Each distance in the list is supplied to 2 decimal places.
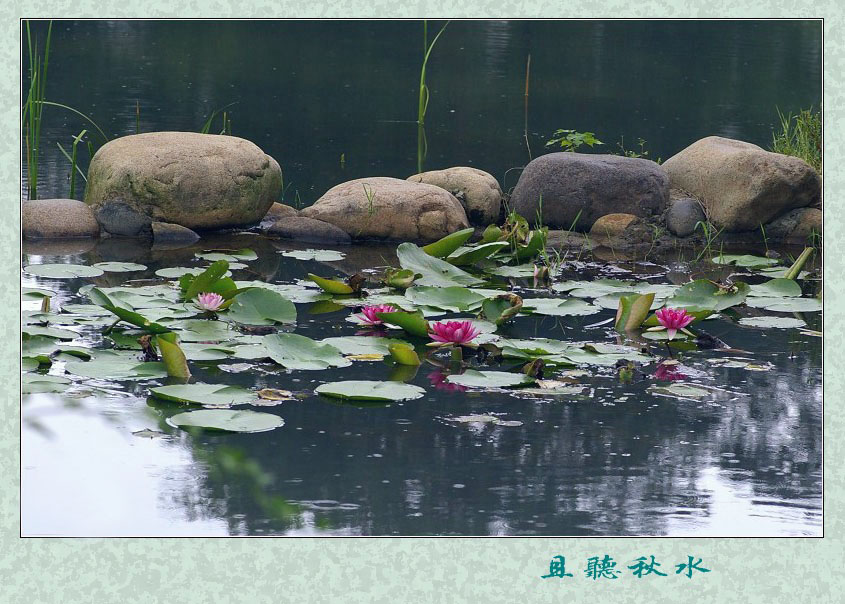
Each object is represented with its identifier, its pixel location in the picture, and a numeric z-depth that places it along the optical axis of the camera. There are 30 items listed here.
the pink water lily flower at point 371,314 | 8.70
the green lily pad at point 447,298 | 9.34
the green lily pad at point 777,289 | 10.25
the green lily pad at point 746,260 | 12.08
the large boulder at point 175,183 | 12.81
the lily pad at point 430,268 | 10.37
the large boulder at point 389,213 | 13.09
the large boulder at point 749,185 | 13.62
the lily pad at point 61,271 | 10.27
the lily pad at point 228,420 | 6.61
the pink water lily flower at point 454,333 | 8.13
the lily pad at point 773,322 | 9.45
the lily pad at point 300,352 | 7.73
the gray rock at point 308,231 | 12.98
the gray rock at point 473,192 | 14.09
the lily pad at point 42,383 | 7.18
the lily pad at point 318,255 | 11.66
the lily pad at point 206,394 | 6.95
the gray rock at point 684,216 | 13.71
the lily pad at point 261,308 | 8.72
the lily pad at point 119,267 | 10.69
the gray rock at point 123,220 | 12.72
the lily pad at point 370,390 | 7.16
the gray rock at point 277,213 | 13.91
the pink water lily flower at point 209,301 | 8.61
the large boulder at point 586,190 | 13.74
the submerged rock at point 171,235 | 12.66
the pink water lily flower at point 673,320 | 8.69
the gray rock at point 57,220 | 12.43
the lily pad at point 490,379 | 7.51
